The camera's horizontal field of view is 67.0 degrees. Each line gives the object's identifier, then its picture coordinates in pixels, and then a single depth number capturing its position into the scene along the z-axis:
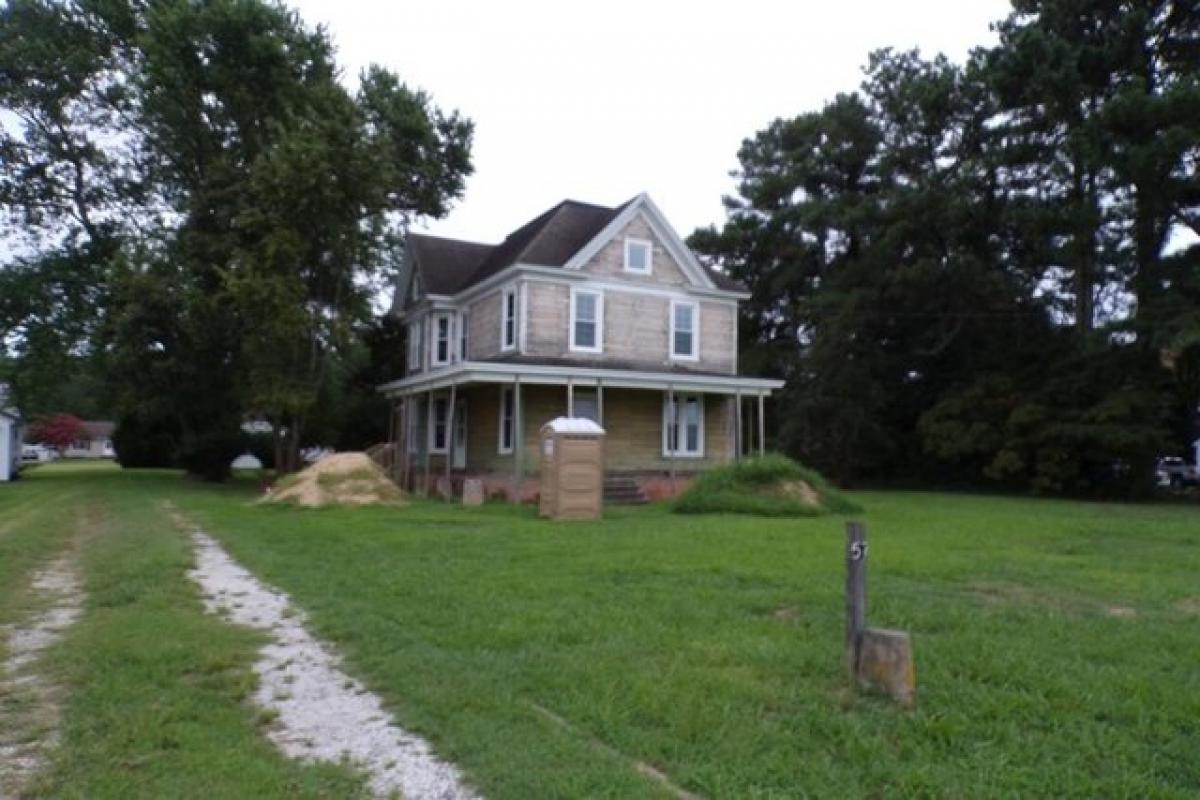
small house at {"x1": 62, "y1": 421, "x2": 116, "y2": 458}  88.94
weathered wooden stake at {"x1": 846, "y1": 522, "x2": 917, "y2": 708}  4.79
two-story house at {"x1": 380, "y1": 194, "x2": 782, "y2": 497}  23.02
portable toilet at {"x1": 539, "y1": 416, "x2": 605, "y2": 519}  16.09
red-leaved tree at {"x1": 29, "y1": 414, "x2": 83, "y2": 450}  66.19
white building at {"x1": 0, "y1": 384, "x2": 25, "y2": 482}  34.00
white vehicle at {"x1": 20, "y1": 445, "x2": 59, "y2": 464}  67.18
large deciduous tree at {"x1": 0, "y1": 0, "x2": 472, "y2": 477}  24.47
